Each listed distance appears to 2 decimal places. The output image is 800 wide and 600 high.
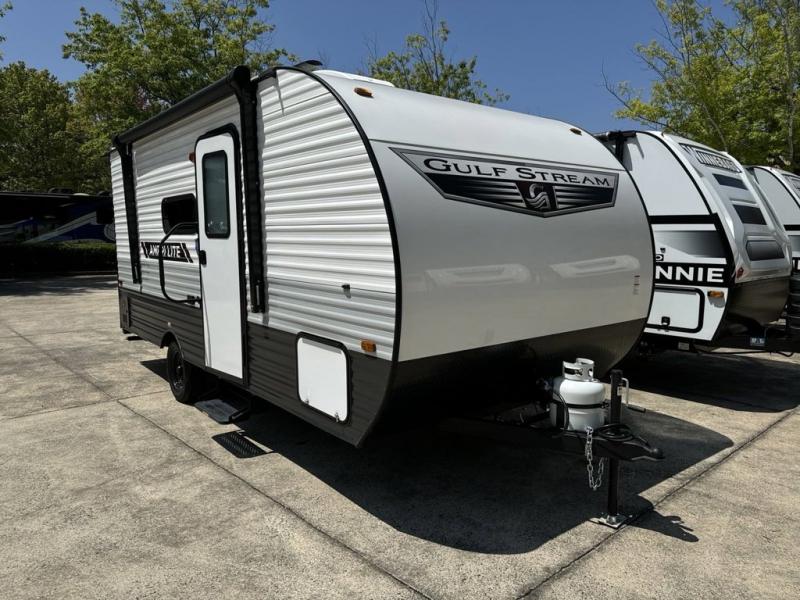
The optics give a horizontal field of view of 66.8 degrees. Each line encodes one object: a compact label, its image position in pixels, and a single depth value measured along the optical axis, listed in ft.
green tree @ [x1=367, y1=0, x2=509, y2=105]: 65.77
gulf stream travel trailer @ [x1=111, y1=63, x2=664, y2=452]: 10.92
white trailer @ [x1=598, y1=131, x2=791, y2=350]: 19.74
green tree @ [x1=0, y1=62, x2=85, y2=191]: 91.91
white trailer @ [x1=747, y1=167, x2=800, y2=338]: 28.63
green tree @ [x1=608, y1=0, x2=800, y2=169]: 44.27
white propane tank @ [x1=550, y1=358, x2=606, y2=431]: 12.39
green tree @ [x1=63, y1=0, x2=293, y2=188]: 67.36
